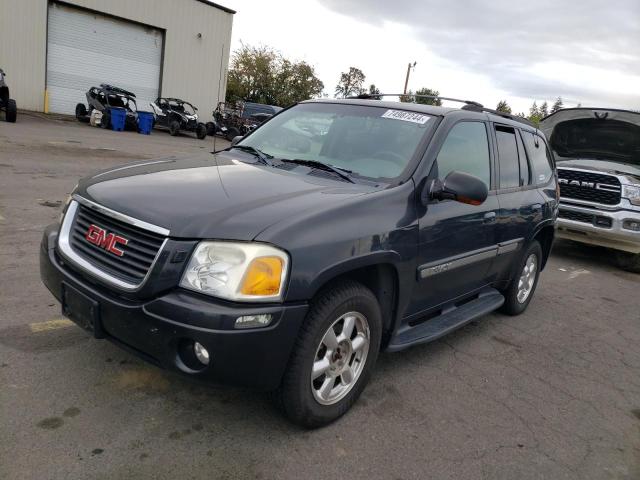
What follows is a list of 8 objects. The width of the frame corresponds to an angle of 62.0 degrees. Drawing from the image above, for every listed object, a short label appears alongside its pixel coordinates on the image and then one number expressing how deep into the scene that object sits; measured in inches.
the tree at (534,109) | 4847.0
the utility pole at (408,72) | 1776.6
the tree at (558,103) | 4183.1
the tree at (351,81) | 2960.1
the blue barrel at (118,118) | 773.3
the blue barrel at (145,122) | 795.4
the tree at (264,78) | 1748.3
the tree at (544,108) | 4790.8
